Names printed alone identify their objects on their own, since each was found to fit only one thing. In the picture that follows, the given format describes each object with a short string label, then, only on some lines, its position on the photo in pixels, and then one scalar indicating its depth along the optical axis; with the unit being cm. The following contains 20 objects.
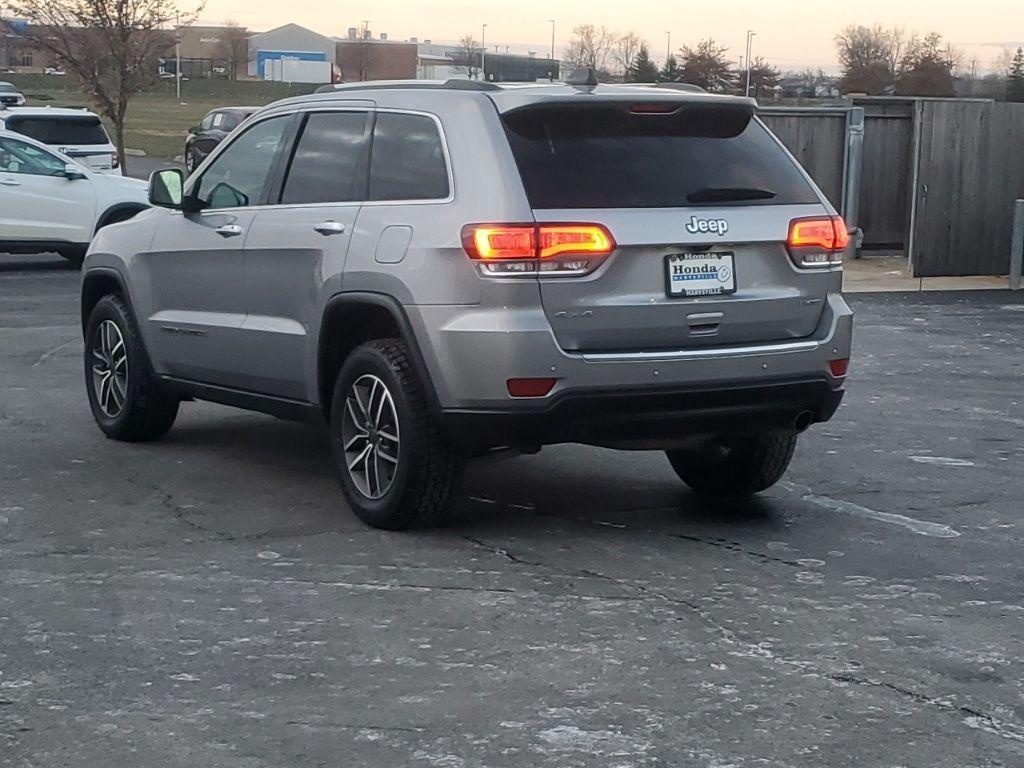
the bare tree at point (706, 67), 4372
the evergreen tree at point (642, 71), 5457
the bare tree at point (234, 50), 12775
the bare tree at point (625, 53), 8106
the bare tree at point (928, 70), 6381
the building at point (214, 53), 12938
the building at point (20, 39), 3259
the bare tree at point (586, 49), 8319
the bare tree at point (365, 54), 10253
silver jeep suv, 627
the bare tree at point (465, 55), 5895
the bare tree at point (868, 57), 7338
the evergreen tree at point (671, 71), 4619
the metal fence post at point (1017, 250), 1752
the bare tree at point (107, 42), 3111
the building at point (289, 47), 12106
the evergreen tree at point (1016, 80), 6444
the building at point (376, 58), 11406
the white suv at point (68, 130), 2583
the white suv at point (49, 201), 1920
